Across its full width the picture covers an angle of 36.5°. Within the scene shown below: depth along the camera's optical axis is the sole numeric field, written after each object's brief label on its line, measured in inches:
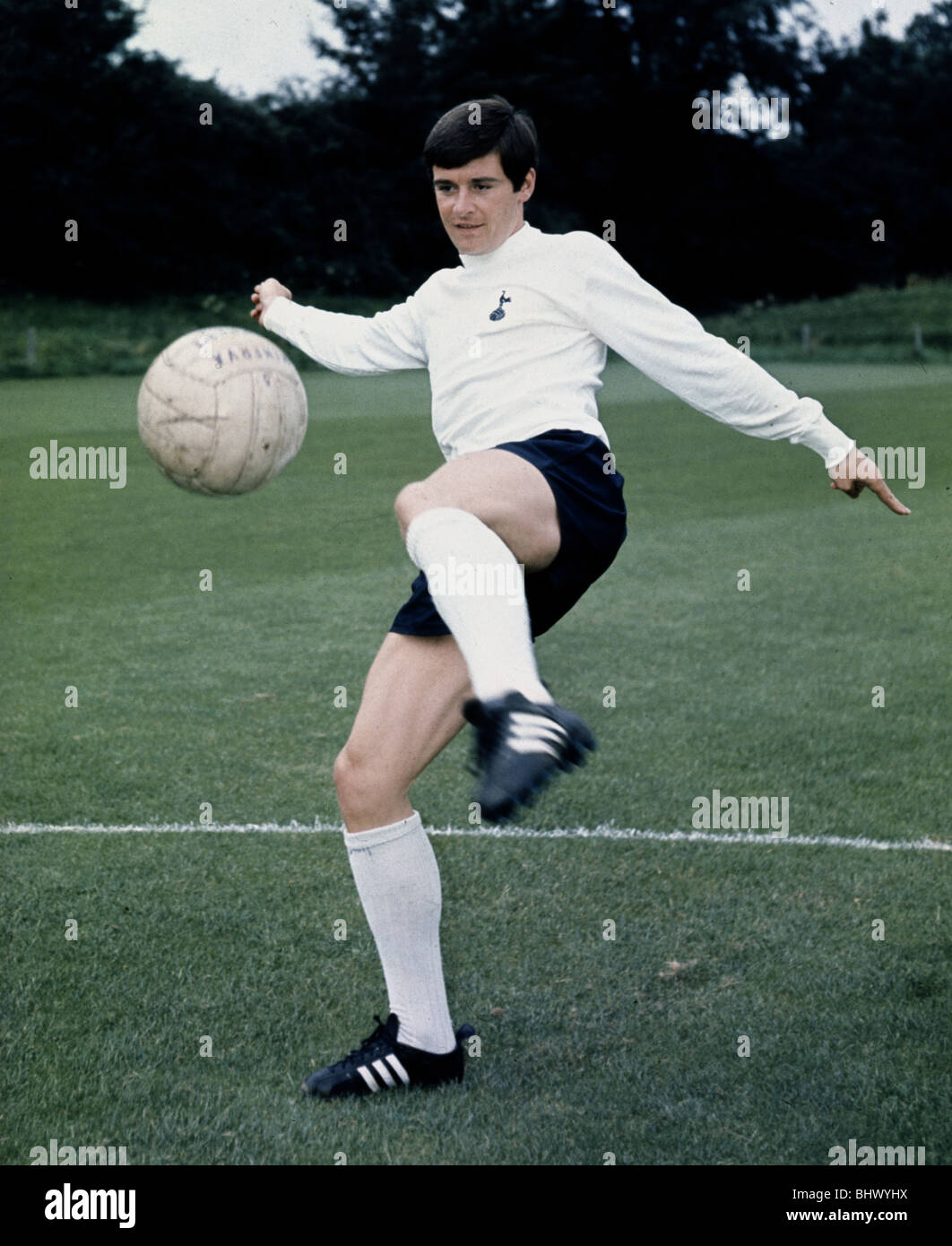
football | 139.0
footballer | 128.8
